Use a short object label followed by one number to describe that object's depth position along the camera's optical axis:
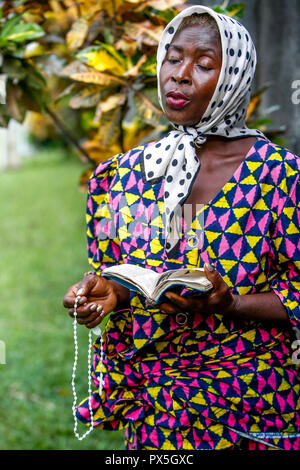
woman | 1.91
